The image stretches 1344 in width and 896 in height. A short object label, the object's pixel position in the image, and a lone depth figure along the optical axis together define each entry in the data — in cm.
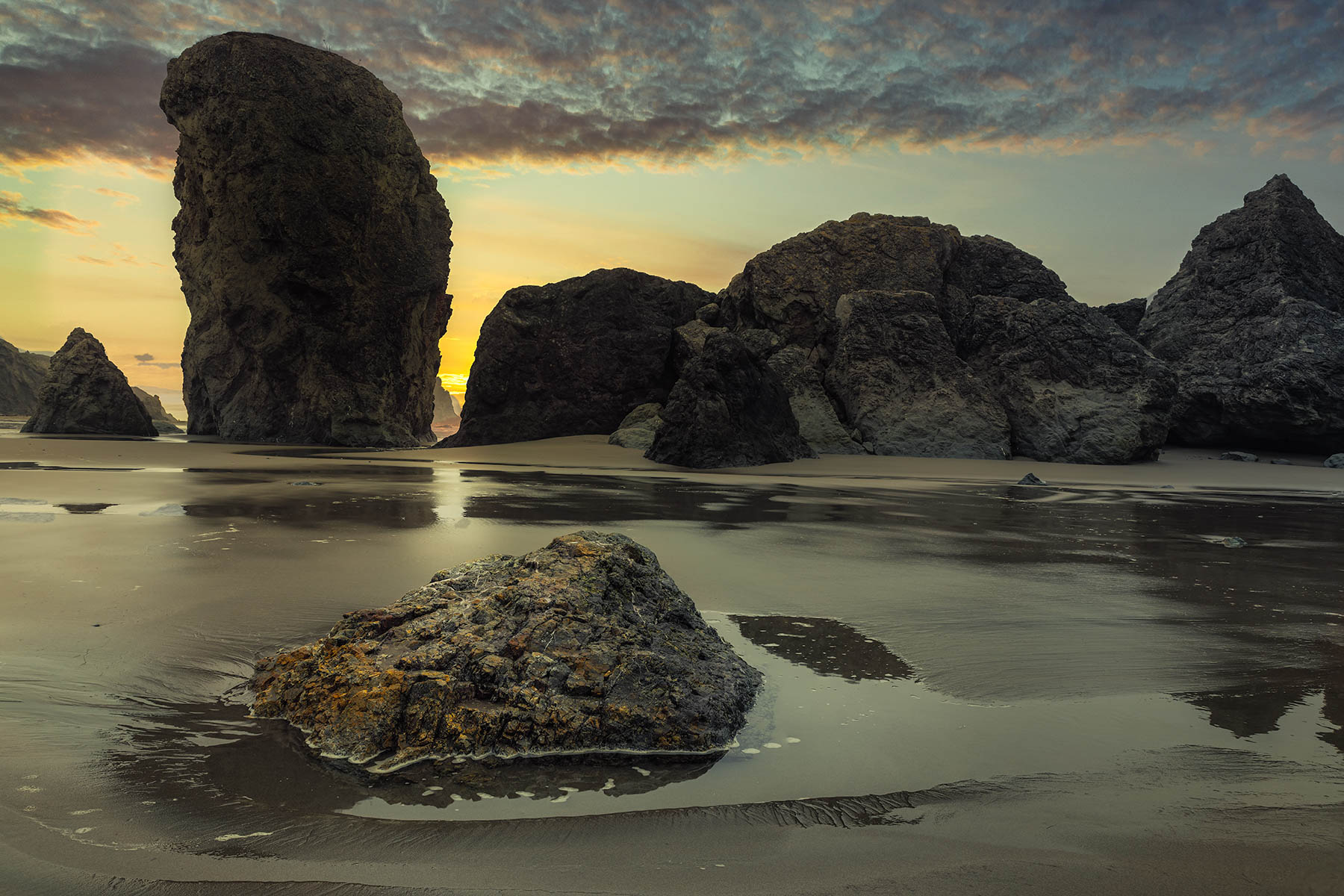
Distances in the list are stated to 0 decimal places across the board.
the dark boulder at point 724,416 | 1216
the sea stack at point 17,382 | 4294
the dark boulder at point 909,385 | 1430
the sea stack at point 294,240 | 2141
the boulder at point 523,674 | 216
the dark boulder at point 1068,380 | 1400
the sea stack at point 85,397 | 2095
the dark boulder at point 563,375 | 1659
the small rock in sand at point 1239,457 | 1511
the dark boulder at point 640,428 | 1487
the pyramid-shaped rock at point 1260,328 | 1542
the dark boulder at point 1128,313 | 1961
